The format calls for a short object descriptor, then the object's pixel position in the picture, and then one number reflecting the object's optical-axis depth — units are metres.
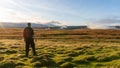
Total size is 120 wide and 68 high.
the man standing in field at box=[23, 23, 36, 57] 8.08
